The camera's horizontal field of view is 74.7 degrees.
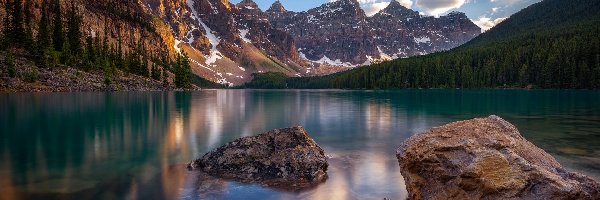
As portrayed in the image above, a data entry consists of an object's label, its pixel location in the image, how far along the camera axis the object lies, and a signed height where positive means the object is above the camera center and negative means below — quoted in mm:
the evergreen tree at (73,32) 138500 +21988
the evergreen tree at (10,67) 89625 +5792
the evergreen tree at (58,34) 136000 +20293
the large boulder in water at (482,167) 8469 -1891
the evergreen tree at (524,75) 170000 +6490
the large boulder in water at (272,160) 16688 -3141
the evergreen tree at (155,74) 174500 +7517
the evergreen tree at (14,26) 113344 +19845
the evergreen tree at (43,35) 116600 +18181
